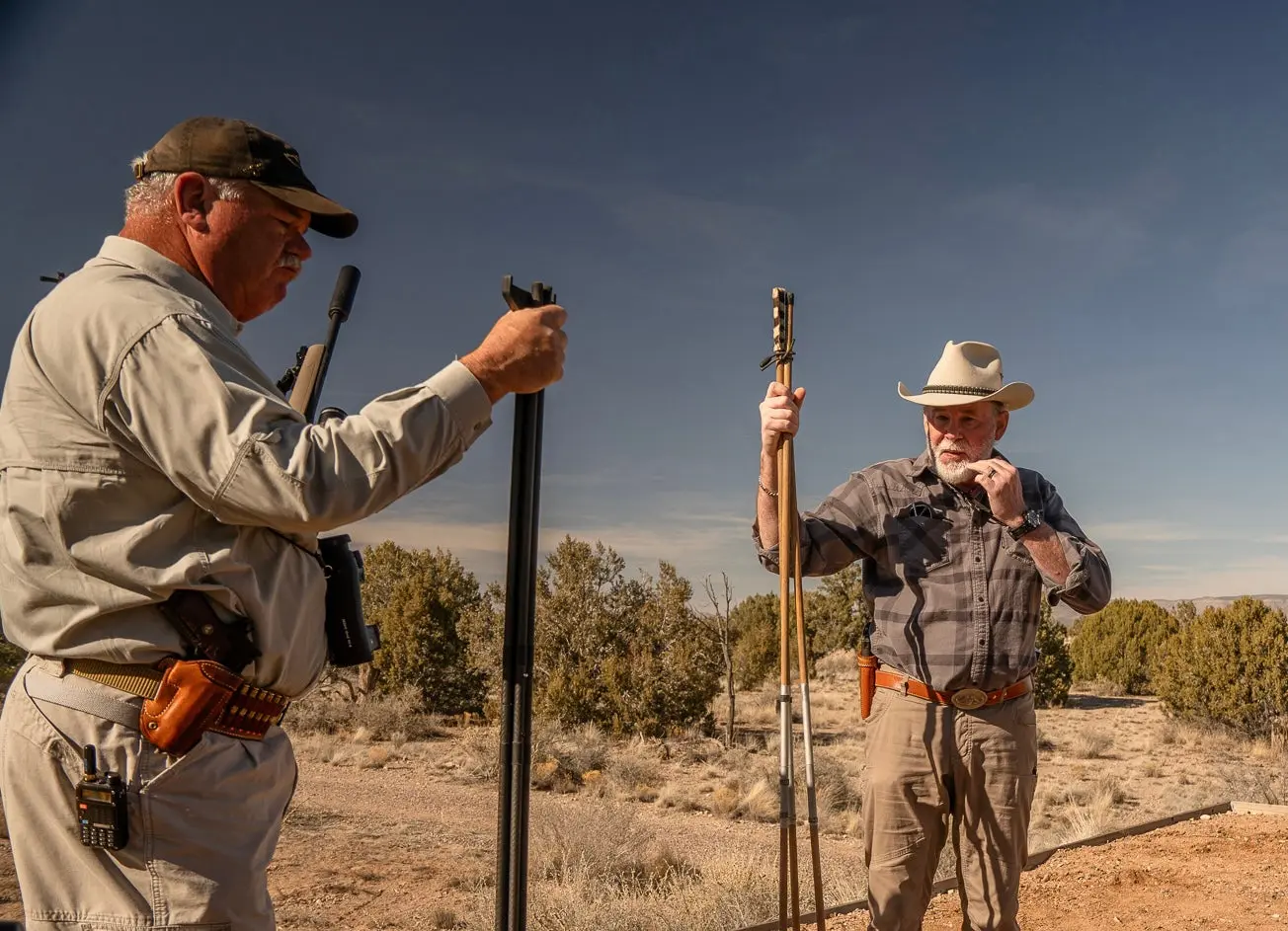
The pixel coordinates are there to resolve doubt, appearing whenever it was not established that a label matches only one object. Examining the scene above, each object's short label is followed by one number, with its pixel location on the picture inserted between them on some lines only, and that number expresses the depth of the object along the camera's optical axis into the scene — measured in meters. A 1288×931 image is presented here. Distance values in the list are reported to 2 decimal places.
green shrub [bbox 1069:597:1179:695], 30.72
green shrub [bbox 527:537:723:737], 18.38
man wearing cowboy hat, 3.48
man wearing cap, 1.68
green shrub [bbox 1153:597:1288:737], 18.97
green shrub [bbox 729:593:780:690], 30.42
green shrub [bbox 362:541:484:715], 21.64
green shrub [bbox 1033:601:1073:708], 25.28
